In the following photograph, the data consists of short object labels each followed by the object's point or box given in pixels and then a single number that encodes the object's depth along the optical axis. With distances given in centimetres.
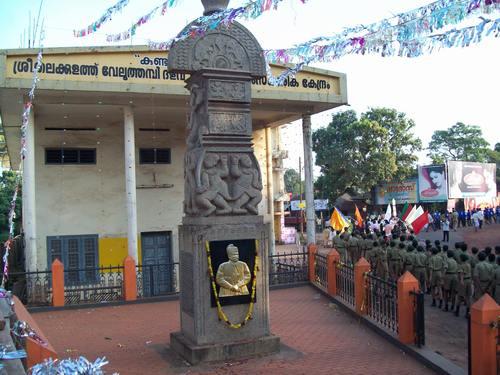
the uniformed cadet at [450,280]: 1165
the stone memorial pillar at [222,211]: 767
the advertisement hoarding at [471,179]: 3941
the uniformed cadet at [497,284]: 1025
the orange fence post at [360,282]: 1045
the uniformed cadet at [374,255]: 1506
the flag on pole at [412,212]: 1995
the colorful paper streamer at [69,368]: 369
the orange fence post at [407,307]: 835
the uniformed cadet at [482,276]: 1044
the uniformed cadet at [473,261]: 1145
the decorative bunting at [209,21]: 541
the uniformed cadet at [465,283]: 1133
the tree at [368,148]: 3784
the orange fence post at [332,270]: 1280
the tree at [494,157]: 5522
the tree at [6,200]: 2848
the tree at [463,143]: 5664
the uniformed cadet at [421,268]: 1325
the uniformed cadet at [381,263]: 1471
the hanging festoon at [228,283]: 767
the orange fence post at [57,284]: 1291
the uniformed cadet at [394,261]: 1423
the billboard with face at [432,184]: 3919
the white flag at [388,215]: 2579
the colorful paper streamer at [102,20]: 733
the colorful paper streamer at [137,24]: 712
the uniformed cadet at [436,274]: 1223
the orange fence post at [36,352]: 542
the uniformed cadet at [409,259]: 1354
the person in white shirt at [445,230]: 2856
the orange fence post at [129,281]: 1349
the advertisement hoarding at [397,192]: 4034
